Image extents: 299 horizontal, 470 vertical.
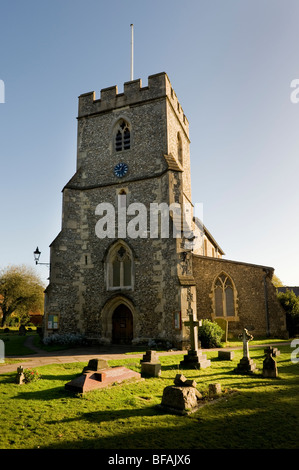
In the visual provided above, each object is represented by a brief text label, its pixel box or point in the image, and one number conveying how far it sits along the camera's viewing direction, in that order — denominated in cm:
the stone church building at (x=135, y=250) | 1540
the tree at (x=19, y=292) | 3706
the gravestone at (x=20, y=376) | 754
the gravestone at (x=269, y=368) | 823
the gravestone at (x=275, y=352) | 994
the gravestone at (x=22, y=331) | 2780
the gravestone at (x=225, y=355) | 1100
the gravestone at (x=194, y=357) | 963
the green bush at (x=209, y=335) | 1428
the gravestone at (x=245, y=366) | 880
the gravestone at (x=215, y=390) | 647
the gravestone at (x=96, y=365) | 800
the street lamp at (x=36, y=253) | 1864
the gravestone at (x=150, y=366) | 849
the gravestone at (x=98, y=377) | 678
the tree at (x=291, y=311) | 1839
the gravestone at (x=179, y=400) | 548
